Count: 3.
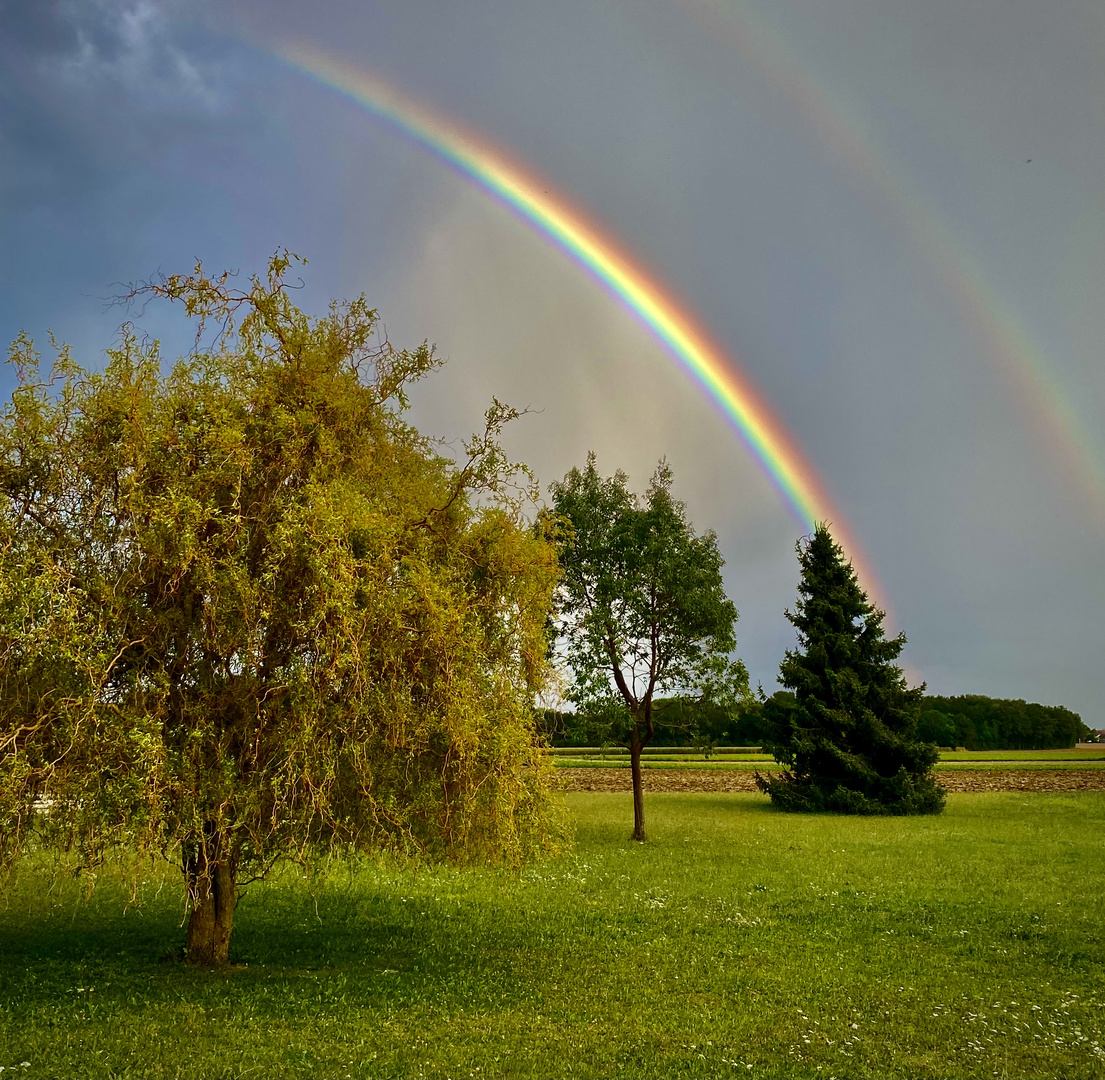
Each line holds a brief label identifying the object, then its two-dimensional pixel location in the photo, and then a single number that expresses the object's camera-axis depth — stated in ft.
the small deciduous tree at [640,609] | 93.66
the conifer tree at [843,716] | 133.69
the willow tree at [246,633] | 32.32
